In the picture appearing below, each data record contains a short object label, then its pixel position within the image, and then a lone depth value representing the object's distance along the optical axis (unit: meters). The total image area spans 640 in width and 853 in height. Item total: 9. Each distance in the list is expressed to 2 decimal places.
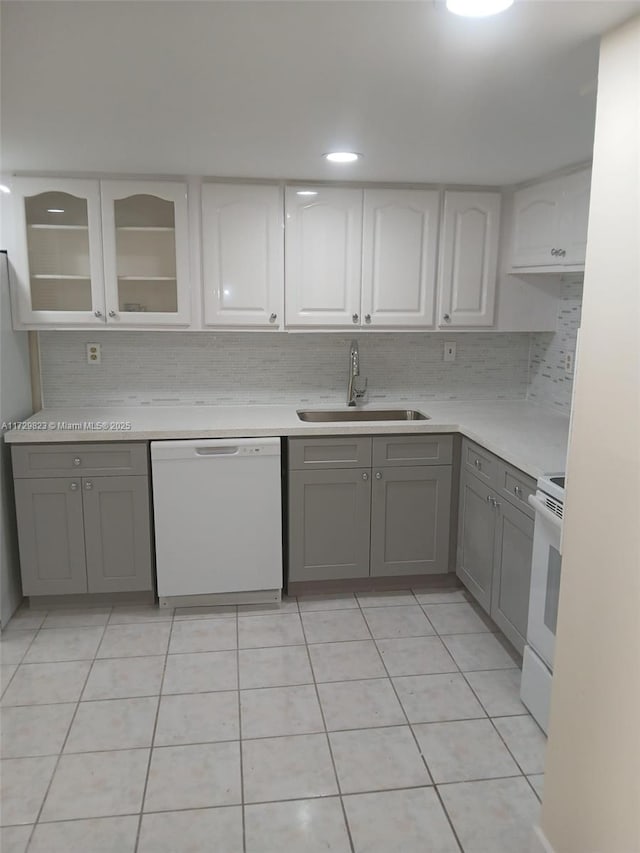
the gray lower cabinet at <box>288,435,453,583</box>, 3.27
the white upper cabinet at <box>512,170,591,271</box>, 2.80
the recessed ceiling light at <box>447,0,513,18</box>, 1.33
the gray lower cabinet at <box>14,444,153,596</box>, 3.09
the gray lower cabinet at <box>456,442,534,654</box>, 2.65
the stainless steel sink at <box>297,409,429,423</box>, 3.67
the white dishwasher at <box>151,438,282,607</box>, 3.15
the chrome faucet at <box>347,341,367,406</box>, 3.69
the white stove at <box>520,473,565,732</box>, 2.27
